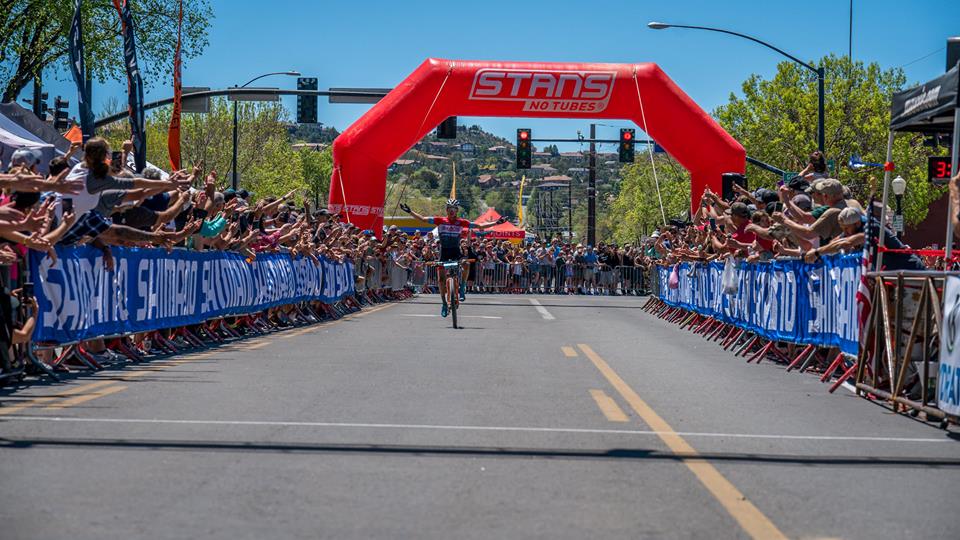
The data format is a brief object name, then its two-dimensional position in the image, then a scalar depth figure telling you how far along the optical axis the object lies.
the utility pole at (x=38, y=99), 36.44
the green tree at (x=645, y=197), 78.88
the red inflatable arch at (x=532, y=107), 32.16
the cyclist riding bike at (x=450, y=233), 21.51
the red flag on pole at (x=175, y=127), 22.06
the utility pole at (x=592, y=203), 64.70
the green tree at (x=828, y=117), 57.62
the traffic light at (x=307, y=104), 37.81
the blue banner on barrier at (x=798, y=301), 12.81
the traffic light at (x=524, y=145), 46.94
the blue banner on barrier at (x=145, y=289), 12.31
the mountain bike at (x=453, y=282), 21.17
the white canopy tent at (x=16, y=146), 18.28
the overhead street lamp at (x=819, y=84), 35.03
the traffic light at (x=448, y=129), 37.20
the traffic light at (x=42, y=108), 37.30
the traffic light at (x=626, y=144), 46.53
